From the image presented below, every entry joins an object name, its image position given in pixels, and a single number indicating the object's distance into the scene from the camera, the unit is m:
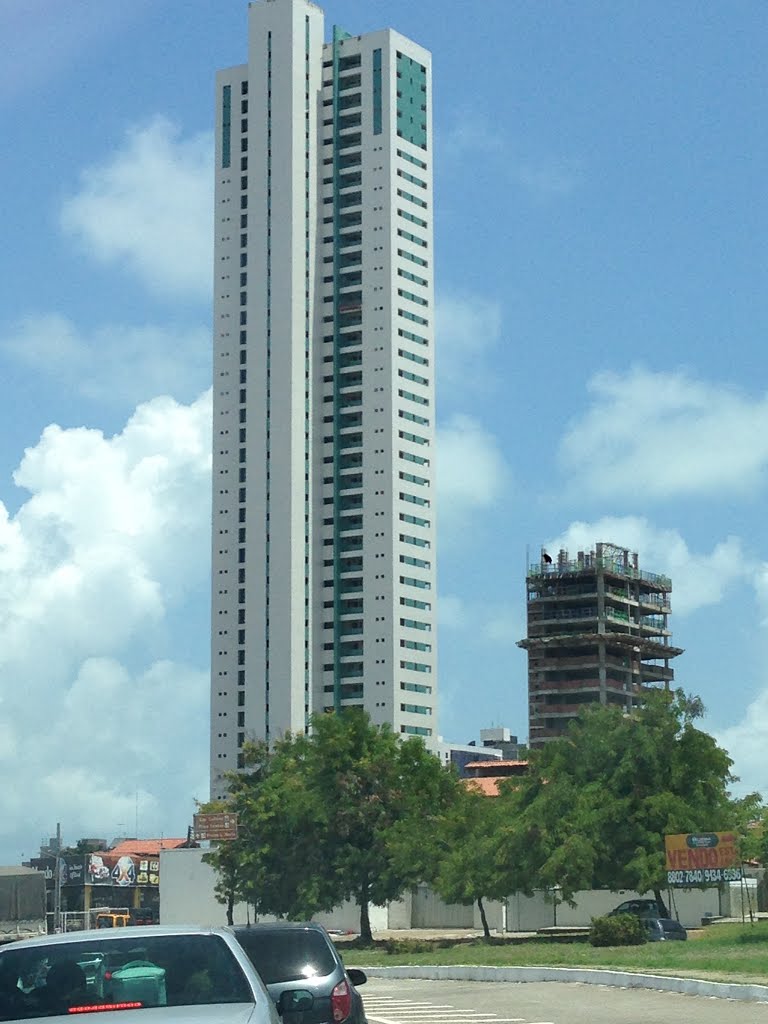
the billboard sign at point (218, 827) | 75.88
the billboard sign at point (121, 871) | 139.12
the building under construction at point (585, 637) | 173.12
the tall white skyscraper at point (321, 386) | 149.38
